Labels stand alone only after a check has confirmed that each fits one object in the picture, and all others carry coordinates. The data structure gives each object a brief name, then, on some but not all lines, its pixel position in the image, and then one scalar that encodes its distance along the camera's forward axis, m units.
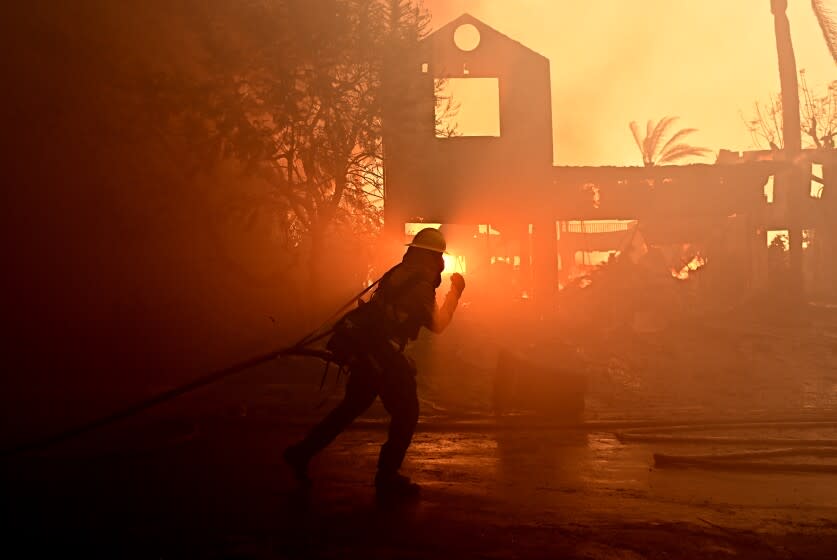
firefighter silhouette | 4.95
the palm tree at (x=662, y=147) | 32.91
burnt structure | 23.09
